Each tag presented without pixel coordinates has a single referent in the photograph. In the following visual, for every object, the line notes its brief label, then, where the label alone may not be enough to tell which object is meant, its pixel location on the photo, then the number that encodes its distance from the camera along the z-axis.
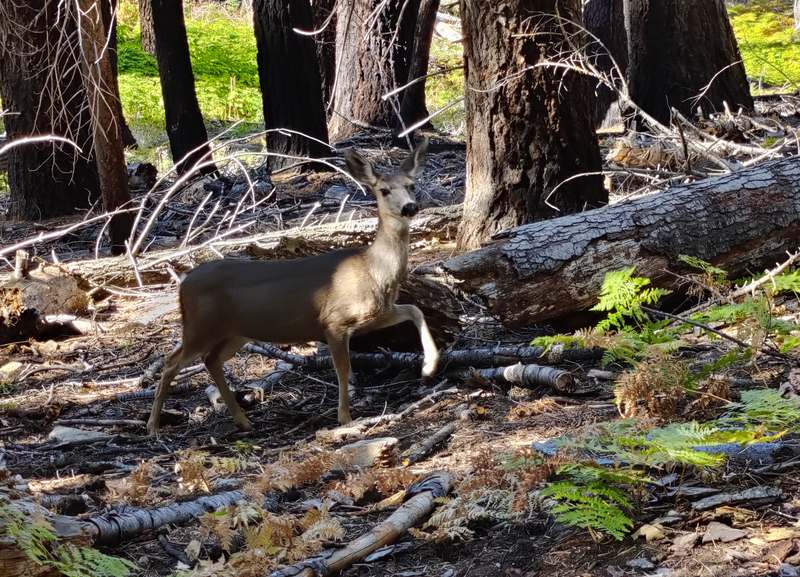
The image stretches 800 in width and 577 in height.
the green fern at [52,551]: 6.10
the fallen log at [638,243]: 12.42
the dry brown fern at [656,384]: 9.20
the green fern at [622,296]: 10.05
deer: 12.42
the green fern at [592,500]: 6.48
